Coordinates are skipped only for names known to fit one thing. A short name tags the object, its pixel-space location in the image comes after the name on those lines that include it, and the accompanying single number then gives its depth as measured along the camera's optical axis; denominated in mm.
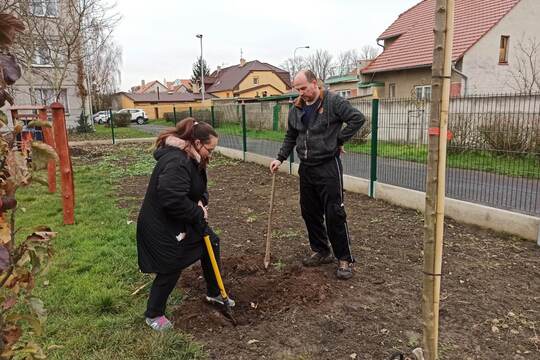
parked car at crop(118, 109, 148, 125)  45906
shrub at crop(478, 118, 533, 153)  5421
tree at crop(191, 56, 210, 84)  73812
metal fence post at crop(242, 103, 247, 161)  12591
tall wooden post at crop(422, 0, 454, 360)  1988
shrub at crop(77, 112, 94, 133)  27016
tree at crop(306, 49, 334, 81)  73125
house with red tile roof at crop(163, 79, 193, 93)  87312
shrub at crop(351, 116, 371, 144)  7630
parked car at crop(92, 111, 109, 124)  44694
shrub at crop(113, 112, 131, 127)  38219
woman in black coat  3072
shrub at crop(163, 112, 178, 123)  38156
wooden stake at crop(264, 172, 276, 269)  4465
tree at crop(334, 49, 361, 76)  70956
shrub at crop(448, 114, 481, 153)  6029
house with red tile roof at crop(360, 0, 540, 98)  17797
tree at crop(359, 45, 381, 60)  73350
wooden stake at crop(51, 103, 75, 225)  6125
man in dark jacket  4031
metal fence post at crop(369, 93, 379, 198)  7176
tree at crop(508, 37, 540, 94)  18625
